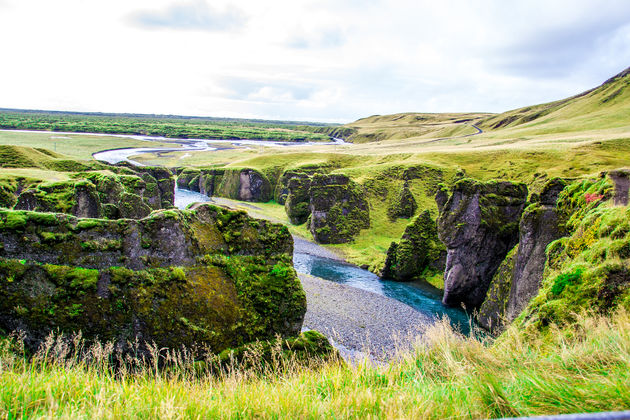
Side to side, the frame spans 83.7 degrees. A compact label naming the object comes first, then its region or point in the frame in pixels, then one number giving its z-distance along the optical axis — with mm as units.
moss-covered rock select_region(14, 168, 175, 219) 24078
